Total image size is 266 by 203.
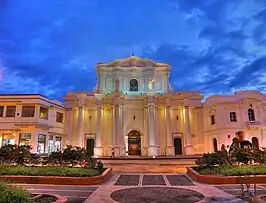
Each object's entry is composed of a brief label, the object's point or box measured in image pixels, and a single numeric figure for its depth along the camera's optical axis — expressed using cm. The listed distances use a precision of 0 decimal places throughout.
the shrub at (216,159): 1476
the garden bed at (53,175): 1245
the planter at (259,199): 653
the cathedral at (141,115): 2942
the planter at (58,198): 712
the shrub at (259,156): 1431
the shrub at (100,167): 1505
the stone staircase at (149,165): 1869
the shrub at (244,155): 1384
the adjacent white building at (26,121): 2750
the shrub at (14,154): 1516
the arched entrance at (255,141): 2919
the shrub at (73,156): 1479
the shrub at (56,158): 1496
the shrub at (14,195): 607
